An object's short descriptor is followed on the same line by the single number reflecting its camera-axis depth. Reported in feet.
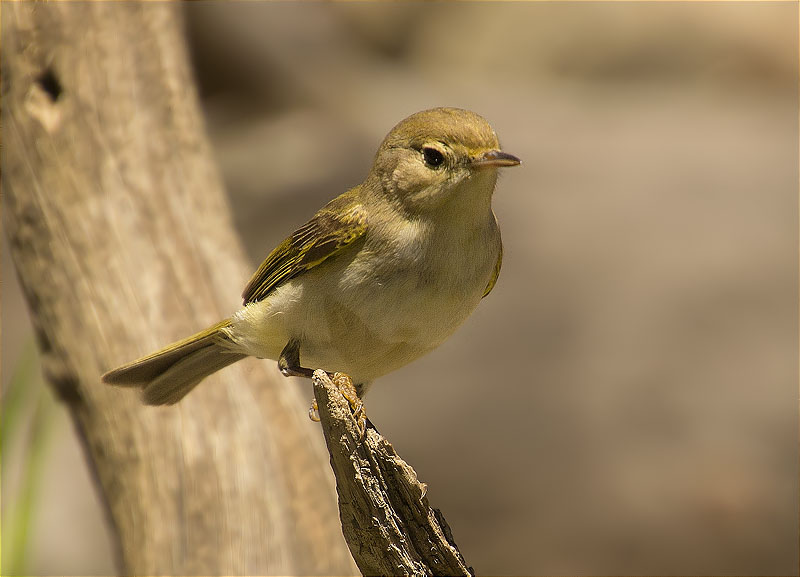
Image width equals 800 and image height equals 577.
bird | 20.36
